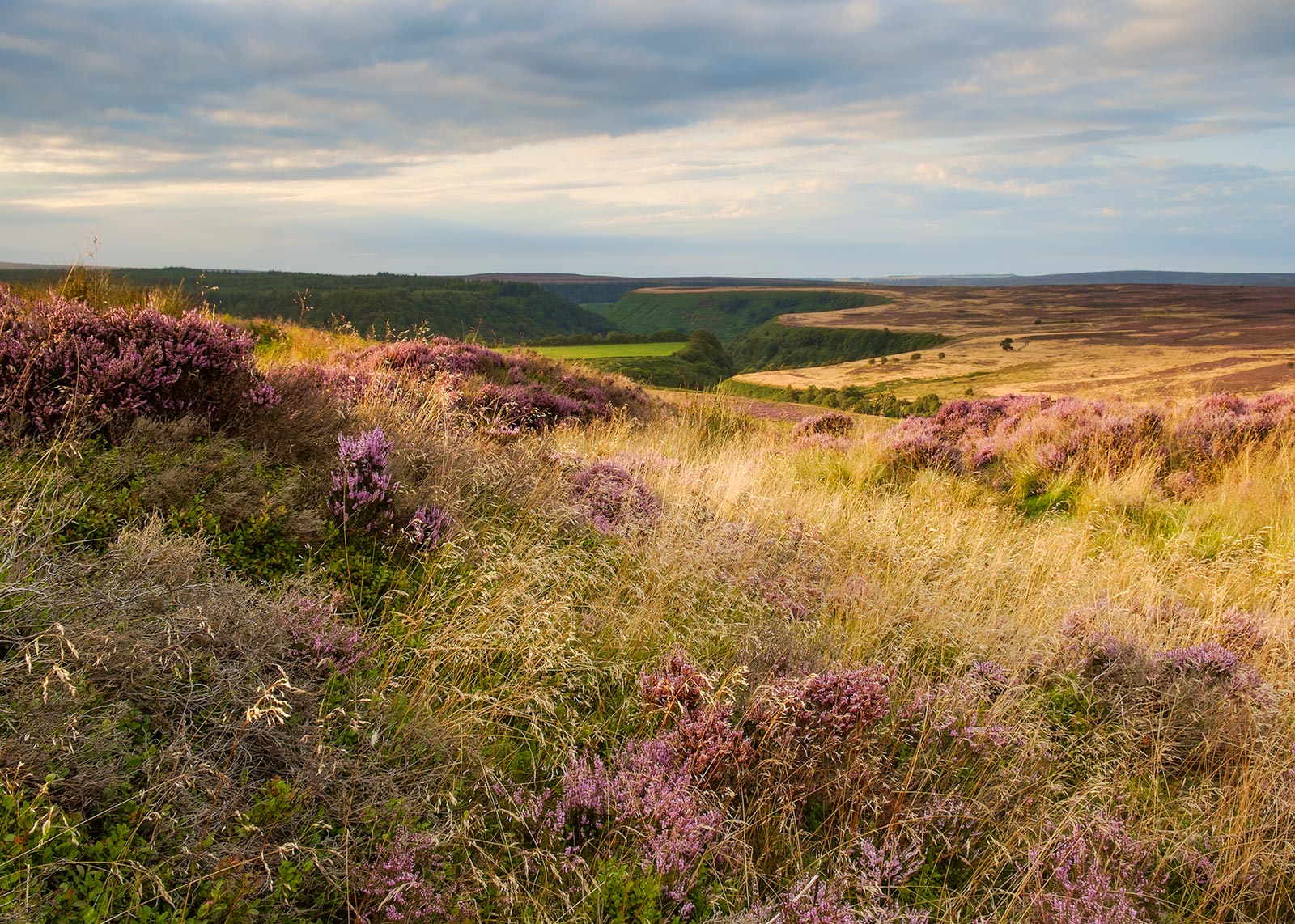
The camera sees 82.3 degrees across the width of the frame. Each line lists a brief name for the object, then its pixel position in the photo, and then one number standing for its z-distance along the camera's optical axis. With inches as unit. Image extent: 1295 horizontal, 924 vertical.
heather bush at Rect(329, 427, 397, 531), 164.2
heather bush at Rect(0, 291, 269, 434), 163.6
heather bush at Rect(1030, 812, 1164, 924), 105.6
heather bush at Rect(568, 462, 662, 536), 212.7
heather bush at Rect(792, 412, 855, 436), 522.9
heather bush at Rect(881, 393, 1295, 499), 404.2
